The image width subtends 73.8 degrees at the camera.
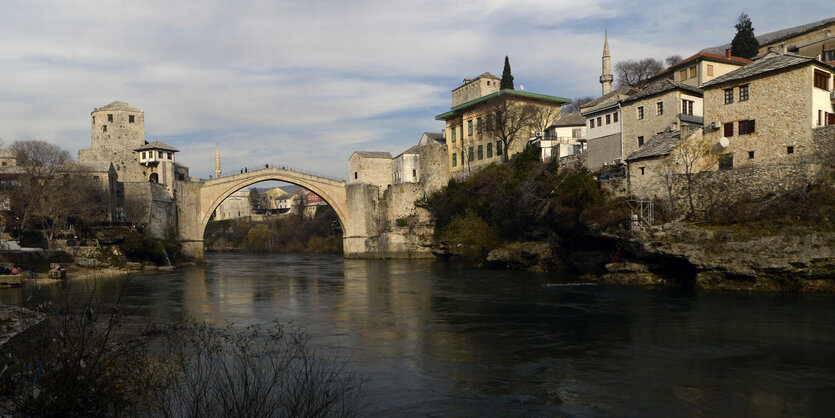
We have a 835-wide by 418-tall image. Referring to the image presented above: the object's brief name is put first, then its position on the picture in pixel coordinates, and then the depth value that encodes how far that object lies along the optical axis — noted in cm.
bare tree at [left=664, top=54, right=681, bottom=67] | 5953
